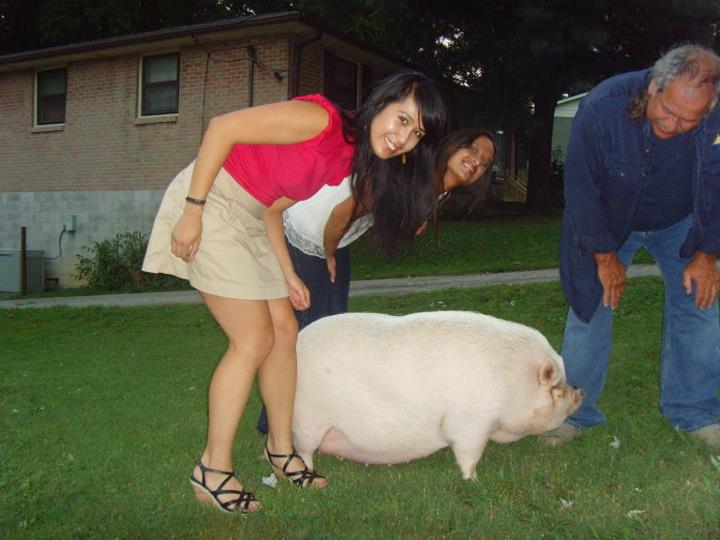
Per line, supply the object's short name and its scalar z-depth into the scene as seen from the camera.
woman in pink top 3.09
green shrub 15.46
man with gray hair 3.64
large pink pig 3.49
